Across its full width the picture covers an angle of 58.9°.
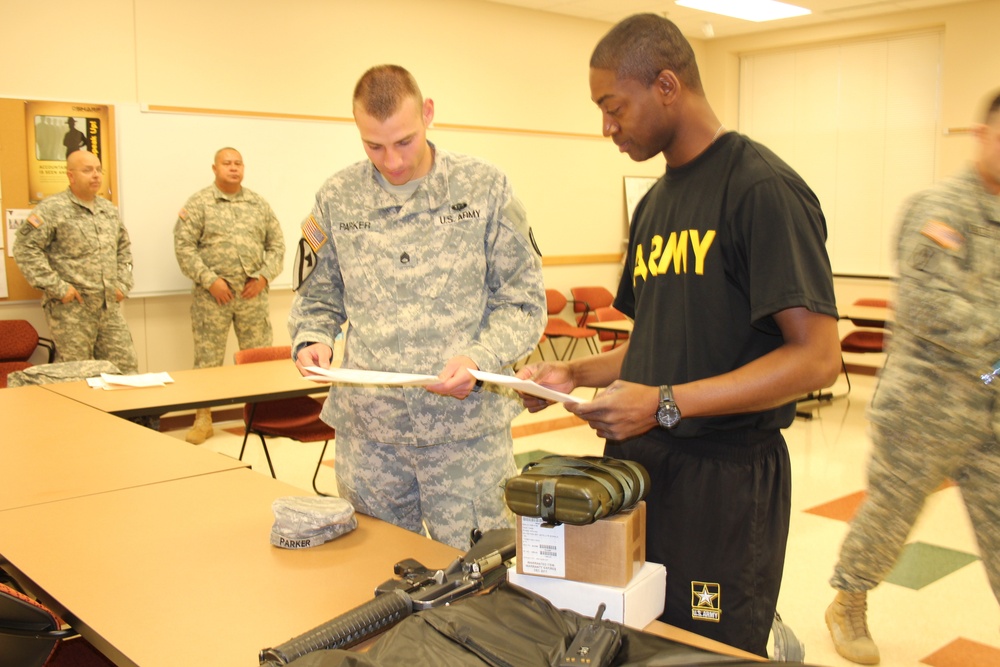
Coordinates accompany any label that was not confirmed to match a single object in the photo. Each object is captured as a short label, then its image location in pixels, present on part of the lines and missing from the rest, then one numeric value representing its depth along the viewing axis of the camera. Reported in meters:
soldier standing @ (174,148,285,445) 6.12
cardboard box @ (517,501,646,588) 1.38
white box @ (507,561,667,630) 1.37
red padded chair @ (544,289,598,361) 7.66
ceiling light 8.09
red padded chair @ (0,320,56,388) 5.55
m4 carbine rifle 1.34
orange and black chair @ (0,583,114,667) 1.53
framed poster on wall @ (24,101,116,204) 5.80
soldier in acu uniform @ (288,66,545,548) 2.10
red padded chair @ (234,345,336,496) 4.29
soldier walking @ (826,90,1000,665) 2.12
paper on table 3.85
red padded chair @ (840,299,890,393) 6.76
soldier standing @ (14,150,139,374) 5.50
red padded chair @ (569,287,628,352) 8.62
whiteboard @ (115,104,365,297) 6.21
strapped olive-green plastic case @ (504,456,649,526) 1.37
